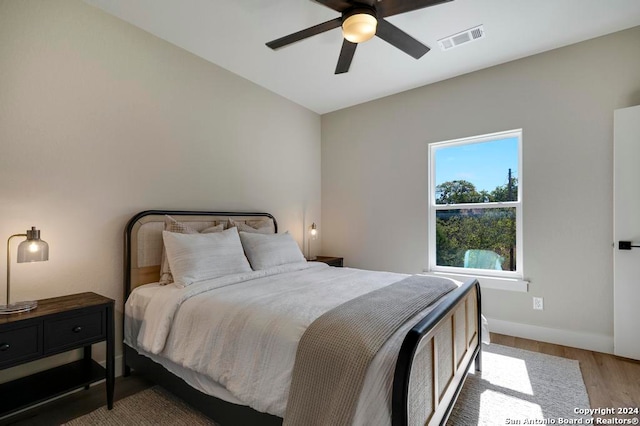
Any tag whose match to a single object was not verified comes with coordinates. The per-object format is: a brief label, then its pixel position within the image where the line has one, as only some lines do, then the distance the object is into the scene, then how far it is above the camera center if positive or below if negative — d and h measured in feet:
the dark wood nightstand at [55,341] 5.46 -2.42
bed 4.22 -2.12
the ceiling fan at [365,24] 6.26 +4.09
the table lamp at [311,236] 14.40 -1.07
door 8.55 -0.40
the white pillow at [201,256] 7.55 -1.09
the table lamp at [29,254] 5.91 -0.80
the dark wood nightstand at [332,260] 13.38 -1.98
